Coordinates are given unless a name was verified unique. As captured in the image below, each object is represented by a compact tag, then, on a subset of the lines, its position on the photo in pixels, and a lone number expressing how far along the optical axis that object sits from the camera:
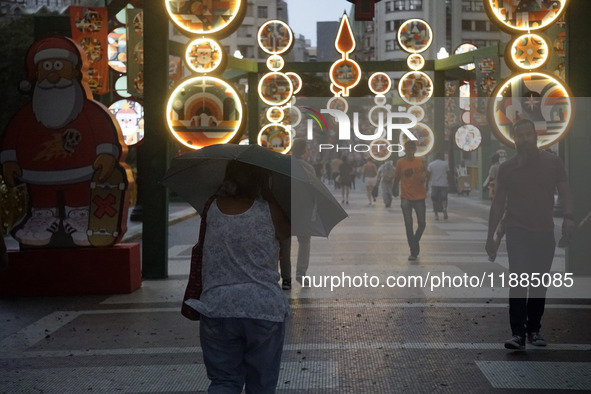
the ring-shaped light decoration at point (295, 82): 25.31
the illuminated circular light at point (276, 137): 24.78
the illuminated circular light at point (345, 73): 23.61
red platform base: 10.75
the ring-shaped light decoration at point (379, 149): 35.62
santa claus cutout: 10.91
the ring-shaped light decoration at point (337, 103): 29.84
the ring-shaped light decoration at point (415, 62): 23.31
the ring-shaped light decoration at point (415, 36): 23.98
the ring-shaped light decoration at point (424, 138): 25.21
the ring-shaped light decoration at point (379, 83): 26.63
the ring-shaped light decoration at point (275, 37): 24.25
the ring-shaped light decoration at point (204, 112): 12.05
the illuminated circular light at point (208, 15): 11.99
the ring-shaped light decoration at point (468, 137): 31.14
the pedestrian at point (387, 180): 28.06
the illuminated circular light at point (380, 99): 30.25
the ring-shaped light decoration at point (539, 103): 11.61
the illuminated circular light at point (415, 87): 24.03
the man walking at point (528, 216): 7.21
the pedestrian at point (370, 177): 30.67
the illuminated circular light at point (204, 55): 13.12
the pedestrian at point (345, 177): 31.42
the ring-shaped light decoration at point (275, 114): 26.00
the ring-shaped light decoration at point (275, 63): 23.17
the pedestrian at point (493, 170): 23.82
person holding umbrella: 4.45
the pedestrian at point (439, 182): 22.61
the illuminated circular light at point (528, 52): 11.80
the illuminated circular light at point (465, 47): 26.61
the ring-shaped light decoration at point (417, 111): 27.03
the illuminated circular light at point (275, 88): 23.41
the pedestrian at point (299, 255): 10.55
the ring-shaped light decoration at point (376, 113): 31.62
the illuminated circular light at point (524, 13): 11.66
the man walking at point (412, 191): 13.78
